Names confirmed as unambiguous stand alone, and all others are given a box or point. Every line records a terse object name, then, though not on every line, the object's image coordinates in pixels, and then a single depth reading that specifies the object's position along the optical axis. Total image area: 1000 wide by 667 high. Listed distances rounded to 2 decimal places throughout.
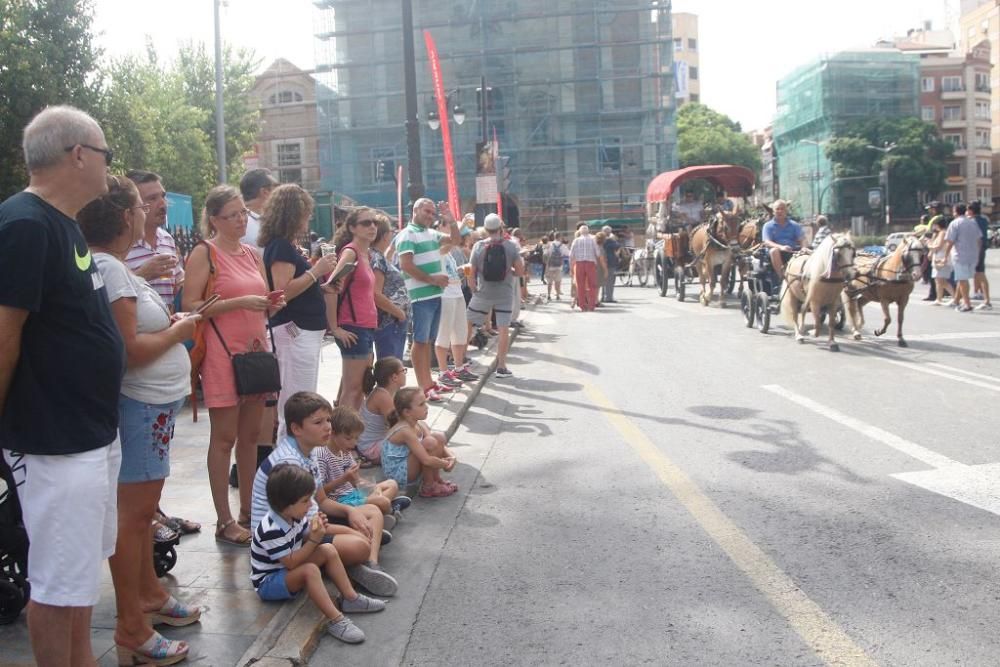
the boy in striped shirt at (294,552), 4.25
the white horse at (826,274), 12.78
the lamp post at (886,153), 73.72
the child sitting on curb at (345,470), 5.21
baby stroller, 4.01
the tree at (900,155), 75.00
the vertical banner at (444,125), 16.61
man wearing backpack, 11.48
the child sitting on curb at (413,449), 6.23
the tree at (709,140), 83.44
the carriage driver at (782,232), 15.66
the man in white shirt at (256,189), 6.30
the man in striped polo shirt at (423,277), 9.30
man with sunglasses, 2.91
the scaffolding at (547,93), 56.66
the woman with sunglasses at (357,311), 7.11
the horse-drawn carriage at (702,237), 20.91
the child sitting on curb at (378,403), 6.55
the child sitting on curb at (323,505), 4.59
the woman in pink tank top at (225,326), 4.93
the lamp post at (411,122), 13.62
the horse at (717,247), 20.80
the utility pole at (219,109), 34.00
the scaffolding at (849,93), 79.38
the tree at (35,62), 26.80
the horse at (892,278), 13.29
